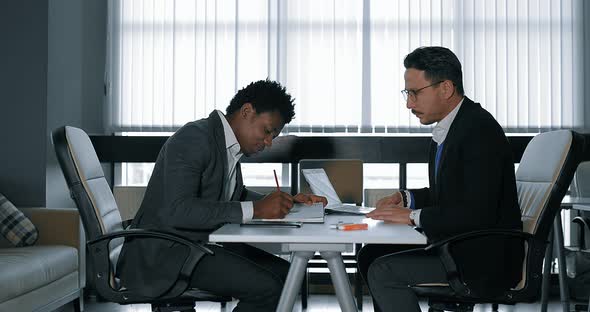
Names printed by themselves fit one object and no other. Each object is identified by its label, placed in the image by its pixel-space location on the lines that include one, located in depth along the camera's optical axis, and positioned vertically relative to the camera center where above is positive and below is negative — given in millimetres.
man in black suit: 2299 -197
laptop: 2949 -123
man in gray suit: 2287 -150
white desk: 1863 -217
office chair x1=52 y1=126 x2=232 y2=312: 2330 -271
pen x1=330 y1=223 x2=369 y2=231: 2031 -200
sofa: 3258 -547
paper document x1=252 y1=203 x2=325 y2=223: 2256 -193
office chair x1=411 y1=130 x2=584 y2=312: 2316 -295
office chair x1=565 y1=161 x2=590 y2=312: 4247 -241
